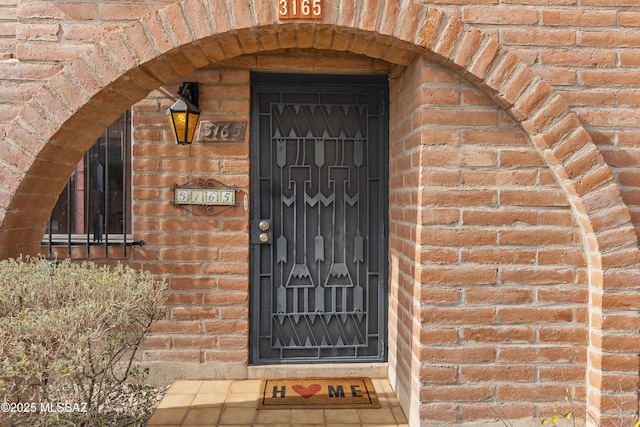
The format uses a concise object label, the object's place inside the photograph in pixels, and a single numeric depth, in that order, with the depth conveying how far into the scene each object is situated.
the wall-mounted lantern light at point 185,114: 3.46
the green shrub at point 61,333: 2.19
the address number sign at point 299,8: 2.65
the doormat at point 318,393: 3.38
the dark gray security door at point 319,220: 3.85
